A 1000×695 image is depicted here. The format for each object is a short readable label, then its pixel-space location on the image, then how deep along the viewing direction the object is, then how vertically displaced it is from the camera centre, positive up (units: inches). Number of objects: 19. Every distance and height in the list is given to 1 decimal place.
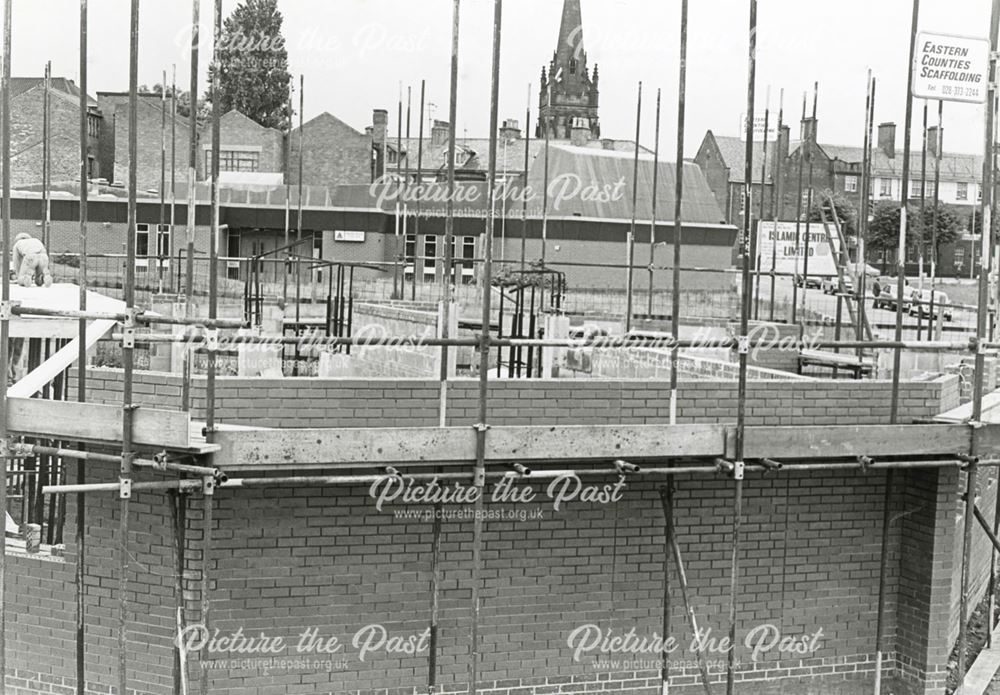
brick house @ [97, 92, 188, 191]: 1553.9 +163.2
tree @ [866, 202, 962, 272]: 2004.2 +87.7
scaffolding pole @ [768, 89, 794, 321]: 760.0 +90.1
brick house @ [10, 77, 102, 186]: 1521.9 +155.3
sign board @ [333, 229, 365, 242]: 1418.6 +26.4
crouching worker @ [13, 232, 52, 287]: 427.5 -6.6
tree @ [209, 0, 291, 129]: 2089.1 +337.7
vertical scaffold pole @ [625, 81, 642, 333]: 540.1 +13.3
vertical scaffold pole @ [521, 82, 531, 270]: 866.8 +109.2
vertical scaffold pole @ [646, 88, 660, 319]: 617.2 +71.6
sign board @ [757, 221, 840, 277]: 1640.0 +33.5
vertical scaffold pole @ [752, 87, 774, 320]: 717.4 +92.5
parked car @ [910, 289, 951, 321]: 541.3 -16.3
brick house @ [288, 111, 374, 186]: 1644.9 +149.3
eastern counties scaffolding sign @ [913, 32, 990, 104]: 344.2 +64.2
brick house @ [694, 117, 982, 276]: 2191.2 +213.6
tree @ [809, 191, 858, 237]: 2142.0 +114.1
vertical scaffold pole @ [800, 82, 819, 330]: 684.5 +44.6
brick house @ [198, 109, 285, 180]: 1658.5 +160.6
